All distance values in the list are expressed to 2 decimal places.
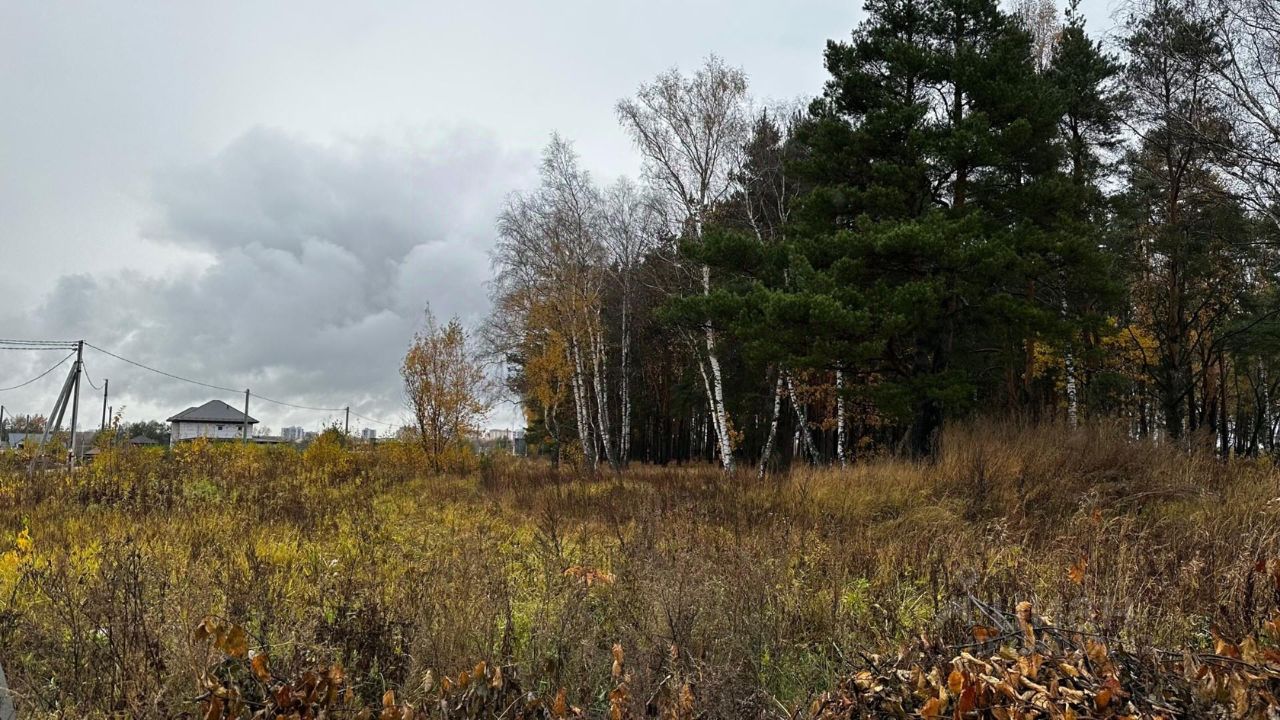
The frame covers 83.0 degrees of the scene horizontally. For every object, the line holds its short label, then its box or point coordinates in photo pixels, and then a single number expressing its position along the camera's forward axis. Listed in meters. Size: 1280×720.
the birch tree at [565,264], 19.19
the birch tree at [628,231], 19.73
